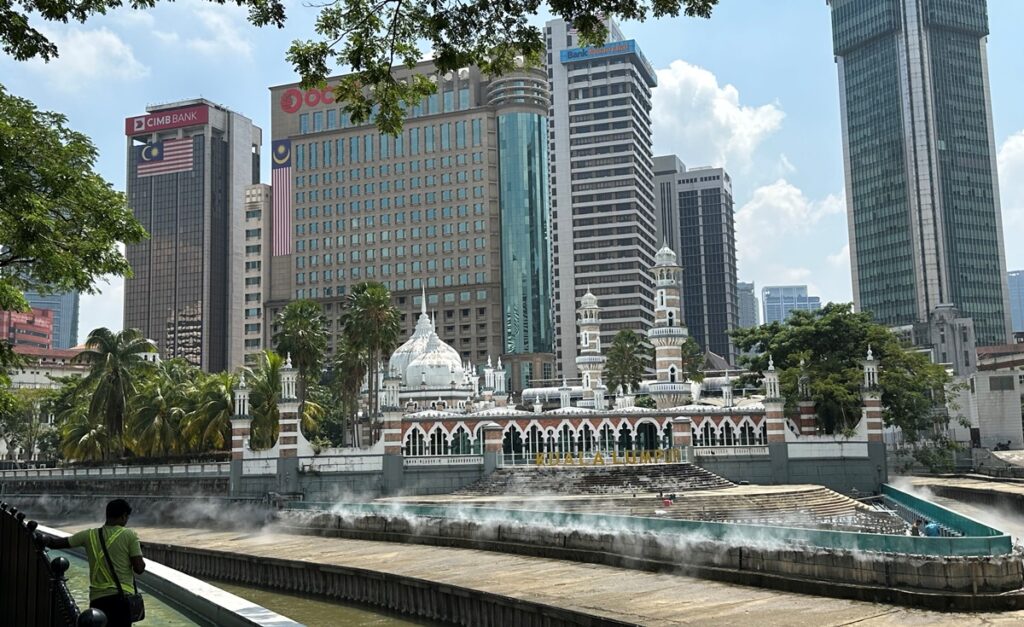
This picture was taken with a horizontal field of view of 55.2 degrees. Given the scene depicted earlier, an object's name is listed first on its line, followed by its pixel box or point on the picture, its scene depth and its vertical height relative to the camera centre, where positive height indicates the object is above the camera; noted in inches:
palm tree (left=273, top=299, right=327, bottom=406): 2471.7 +203.1
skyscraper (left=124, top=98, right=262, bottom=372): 6993.1 +1369.8
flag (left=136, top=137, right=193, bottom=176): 7037.4 +1886.4
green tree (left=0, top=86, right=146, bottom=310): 674.8 +154.4
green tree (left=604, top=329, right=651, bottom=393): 3973.9 +187.1
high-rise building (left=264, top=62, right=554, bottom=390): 5876.0 +1262.5
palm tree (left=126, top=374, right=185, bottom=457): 2532.0 +1.6
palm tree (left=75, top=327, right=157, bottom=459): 2460.6 +126.9
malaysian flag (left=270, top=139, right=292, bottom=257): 6432.1 +1488.8
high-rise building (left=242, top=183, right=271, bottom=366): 6520.7 +1083.2
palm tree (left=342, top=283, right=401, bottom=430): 2529.5 +245.7
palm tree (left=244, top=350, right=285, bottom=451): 2384.4 +42.0
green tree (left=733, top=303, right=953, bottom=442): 2416.3 +92.6
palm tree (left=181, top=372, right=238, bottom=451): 2342.5 +9.0
